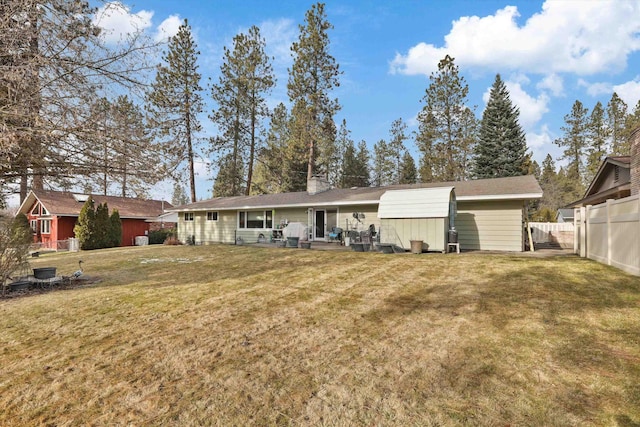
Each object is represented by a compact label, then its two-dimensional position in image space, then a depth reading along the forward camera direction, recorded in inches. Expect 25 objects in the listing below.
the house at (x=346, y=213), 448.1
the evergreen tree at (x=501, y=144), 1044.5
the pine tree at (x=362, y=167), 1392.7
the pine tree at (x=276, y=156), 1158.3
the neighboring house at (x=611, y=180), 557.5
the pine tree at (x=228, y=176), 1079.0
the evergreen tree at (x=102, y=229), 796.0
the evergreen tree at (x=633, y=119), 1018.1
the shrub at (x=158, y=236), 951.0
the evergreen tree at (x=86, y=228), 780.6
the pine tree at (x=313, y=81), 873.5
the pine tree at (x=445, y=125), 992.9
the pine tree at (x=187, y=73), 901.8
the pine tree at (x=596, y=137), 1173.7
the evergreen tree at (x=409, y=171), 1338.6
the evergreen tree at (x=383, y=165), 1400.1
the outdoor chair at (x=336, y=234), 575.3
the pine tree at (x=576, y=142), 1237.1
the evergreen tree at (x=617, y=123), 1110.4
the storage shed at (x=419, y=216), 425.4
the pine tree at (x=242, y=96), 957.2
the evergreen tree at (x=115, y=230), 837.2
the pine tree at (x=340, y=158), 1407.5
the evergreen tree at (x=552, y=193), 1331.2
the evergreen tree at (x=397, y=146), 1332.4
